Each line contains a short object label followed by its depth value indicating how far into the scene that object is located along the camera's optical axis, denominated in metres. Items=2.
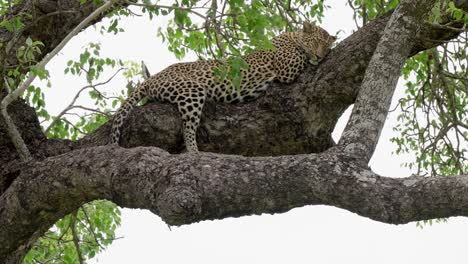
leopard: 12.58
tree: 8.33
